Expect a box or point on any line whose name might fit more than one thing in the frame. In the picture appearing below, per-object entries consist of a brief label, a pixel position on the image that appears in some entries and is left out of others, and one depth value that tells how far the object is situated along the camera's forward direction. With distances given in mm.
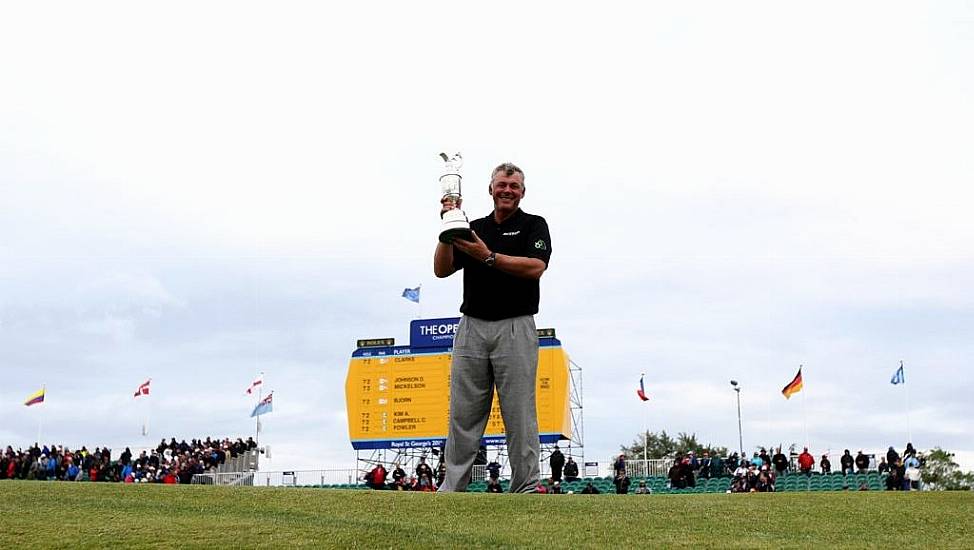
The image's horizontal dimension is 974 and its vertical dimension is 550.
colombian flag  38875
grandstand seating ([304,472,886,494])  29066
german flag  38500
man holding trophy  7430
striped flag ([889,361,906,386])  39562
